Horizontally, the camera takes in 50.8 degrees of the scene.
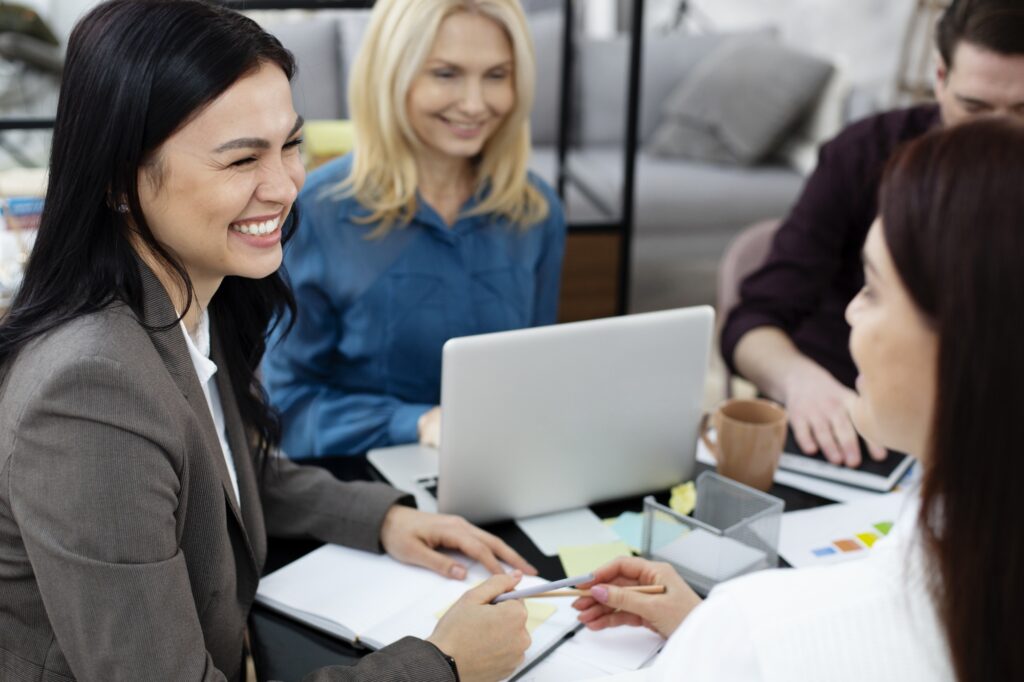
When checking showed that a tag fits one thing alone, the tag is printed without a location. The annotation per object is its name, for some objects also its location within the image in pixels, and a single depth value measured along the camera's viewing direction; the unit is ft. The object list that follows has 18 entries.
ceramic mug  4.81
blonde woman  6.25
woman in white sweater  2.22
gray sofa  13.94
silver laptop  4.33
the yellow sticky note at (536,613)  3.99
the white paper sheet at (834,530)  4.50
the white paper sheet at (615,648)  3.81
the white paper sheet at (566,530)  4.59
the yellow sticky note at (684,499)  4.81
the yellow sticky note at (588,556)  4.39
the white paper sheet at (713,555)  4.22
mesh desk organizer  4.21
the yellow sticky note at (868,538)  4.62
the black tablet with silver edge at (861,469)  5.14
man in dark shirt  6.17
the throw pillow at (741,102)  15.38
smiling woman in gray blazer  3.20
